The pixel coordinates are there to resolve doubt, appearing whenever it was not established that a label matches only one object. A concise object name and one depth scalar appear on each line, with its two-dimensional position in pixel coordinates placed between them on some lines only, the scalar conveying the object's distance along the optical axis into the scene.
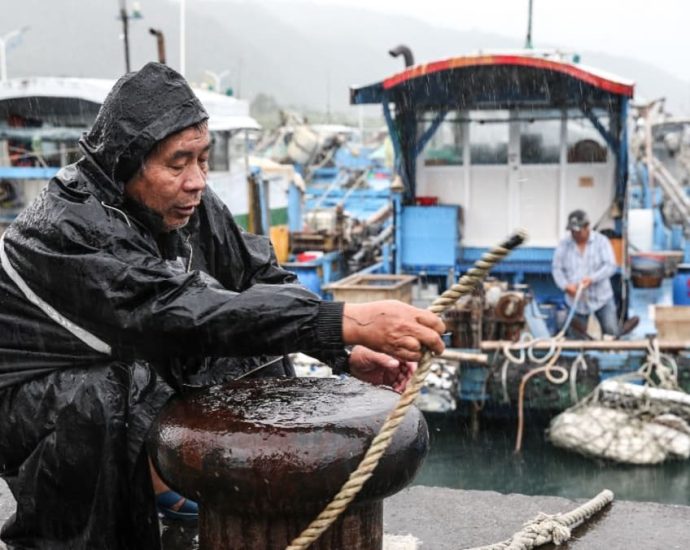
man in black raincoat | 2.31
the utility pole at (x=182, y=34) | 15.93
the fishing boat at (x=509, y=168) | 11.32
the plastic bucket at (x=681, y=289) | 11.60
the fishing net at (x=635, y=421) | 9.37
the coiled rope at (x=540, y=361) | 9.80
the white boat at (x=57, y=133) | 12.12
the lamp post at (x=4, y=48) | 17.38
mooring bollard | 2.27
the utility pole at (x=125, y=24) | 15.31
